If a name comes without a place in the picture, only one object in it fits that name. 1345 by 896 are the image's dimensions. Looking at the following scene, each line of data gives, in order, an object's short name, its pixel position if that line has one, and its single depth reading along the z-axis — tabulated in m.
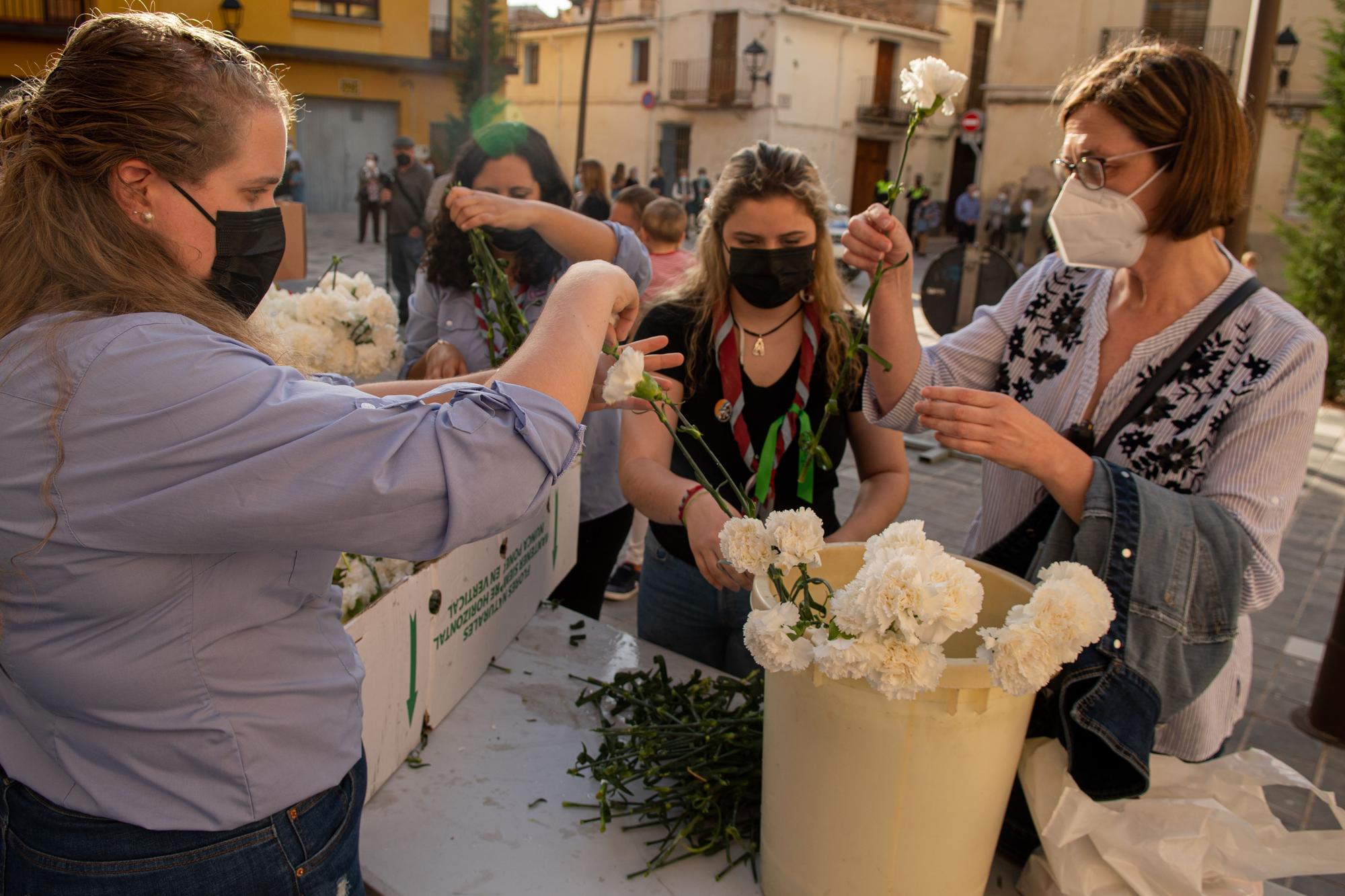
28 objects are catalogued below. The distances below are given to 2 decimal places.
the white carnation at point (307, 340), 2.28
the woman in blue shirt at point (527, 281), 2.53
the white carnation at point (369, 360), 2.45
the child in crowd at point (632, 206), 6.31
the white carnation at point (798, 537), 1.13
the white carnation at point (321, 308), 2.40
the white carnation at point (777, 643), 1.07
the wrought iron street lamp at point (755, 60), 25.22
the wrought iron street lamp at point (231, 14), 18.45
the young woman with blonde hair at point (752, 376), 2.12
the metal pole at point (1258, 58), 3.89
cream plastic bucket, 1.13
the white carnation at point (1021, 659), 1.02
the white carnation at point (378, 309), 2.47
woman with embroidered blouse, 1.31
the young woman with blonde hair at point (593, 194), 7.06
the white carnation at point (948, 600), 0.99
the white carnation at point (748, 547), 1.18
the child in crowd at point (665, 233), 5.46
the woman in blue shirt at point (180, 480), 0.92
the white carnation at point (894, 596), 0.99
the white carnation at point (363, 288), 2.54
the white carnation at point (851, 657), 1.01
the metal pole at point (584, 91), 15.66
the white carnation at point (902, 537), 1.06
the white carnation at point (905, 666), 1.00
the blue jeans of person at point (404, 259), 9.00
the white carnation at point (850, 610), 1.02
